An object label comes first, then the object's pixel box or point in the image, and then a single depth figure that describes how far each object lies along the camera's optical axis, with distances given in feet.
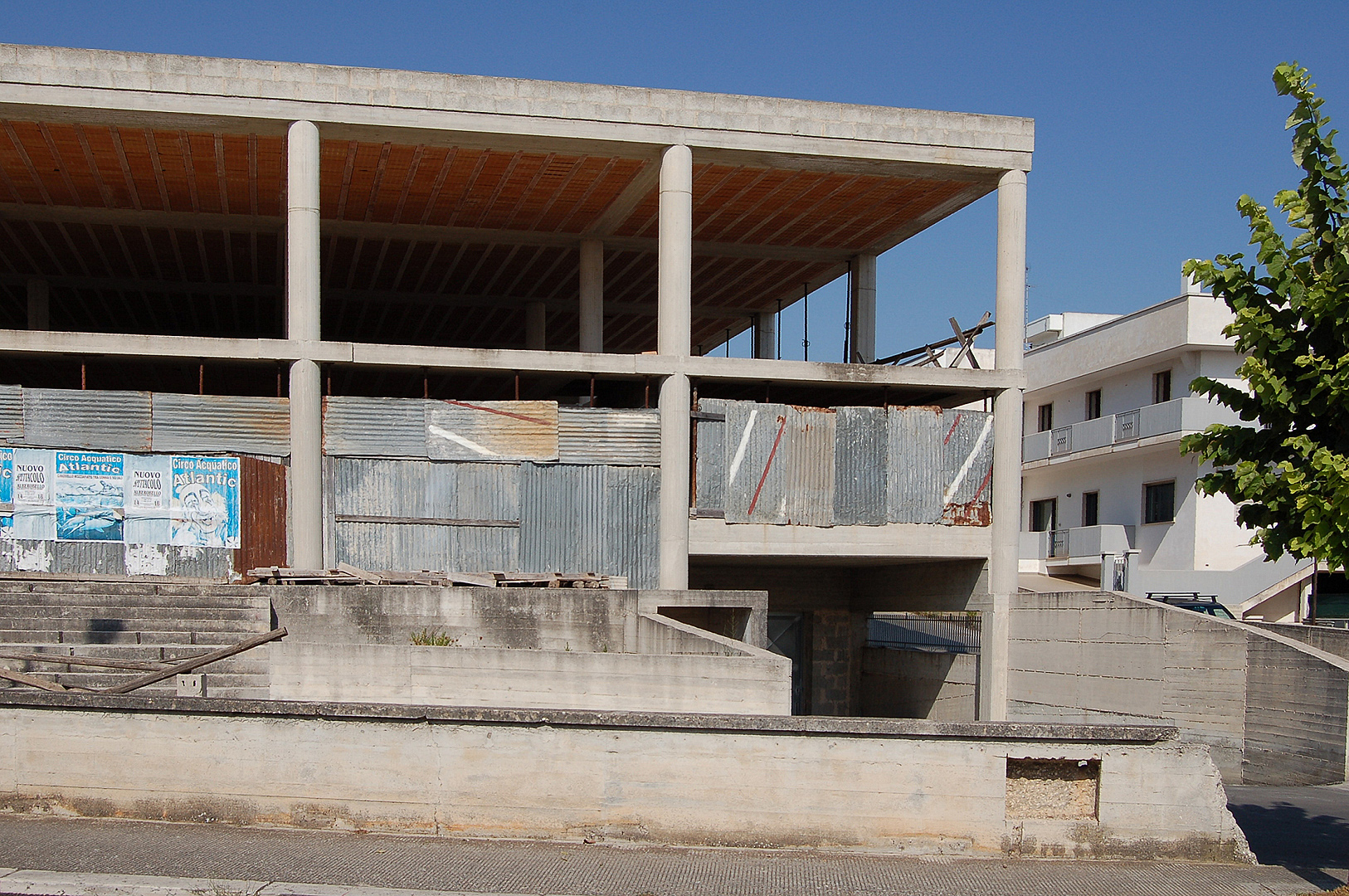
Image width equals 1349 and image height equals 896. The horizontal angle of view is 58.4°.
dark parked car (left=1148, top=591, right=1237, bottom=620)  85.97
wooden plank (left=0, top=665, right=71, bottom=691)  35.83
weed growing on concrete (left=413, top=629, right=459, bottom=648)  52.60
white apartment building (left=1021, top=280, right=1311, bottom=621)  102.47
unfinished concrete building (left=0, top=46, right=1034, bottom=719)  65.98
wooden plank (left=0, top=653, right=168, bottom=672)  38.86
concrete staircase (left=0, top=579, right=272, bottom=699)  46.93
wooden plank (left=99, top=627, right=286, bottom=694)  35.47
